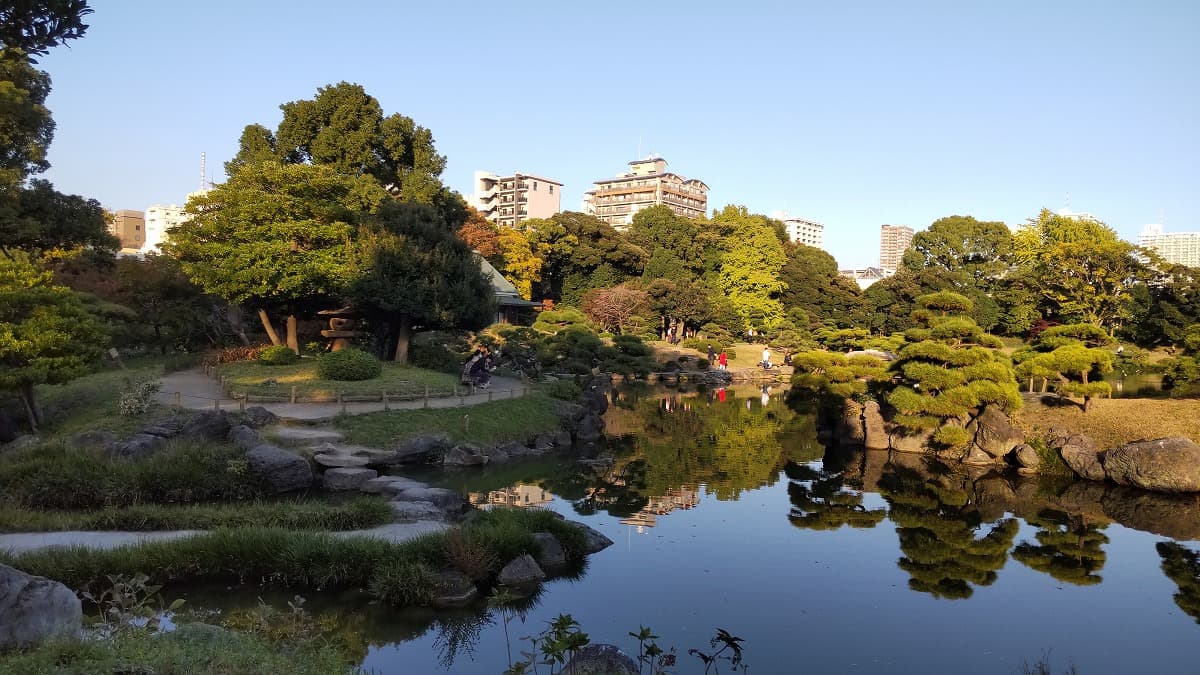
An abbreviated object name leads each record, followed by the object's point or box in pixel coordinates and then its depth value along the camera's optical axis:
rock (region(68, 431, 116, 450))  12.11
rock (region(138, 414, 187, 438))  13.18
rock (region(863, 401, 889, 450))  18.41
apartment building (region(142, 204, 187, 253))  103.22
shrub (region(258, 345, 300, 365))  20.22
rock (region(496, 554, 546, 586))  8.60
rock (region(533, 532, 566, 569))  9.29
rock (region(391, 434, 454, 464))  14.53
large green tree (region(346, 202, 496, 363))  20.41
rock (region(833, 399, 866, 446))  19.33
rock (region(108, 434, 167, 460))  11.77
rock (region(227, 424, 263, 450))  12.54
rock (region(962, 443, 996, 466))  16.06
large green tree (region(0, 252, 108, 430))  12.84
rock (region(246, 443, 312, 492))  11.80
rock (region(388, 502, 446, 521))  10.53
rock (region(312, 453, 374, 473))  12.95
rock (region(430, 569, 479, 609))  7.95
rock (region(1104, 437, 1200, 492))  13.01
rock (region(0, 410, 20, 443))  13.55
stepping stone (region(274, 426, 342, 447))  13.62
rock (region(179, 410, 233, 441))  12.90
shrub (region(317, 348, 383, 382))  17.66
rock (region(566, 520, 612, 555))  10.04
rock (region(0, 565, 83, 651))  4.66
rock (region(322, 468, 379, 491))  12.34
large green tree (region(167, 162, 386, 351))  20.38
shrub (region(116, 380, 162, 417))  13.98
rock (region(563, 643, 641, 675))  5.77
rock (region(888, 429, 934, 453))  17.58
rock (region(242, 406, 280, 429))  13.97
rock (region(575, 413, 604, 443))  19.09
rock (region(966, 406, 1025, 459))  15.90
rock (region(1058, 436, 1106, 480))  14.20
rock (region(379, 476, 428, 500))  11.77
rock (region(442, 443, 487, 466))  14.86
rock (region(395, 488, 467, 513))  11.30
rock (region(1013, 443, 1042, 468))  15.31
